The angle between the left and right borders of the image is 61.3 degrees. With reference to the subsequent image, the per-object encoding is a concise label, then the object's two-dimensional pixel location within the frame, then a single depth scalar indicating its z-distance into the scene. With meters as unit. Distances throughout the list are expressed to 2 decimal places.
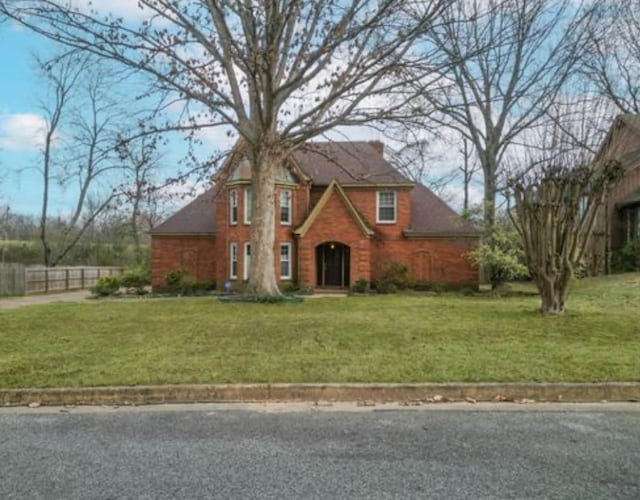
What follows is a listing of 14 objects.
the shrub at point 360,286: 24.06
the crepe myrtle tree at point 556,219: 11.50
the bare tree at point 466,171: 42.06
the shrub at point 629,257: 26.85
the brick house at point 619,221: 27.91
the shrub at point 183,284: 25.02
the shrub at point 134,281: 26.83
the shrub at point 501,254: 22.50
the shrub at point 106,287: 25.00
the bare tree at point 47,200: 36.62
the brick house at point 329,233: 25.20
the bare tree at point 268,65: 14.97
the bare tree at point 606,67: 26.91
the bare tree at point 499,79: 23.97
